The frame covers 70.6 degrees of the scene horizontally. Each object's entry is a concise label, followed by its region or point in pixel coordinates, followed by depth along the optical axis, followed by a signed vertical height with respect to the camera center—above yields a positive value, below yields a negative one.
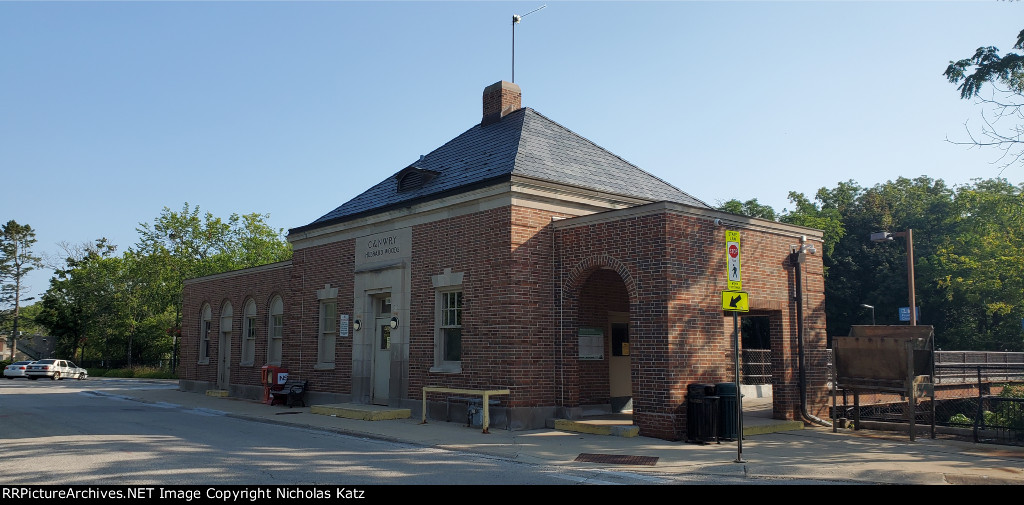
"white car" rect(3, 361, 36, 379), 45.78 -2.84
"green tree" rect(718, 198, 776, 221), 45.84 +7.50
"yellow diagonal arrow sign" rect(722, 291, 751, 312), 10.91 +0.39
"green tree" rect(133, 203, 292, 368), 53.09 +5.75
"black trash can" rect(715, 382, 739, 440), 13.02 -1.53
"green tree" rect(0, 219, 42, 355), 65.25 +5.95
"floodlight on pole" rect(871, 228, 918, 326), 19.60 +2.24
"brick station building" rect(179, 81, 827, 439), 14.03 +0.89
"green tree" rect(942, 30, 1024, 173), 13.10 +4.69
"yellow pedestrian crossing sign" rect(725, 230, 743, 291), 11.32 +1.11
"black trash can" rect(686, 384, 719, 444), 12.84 -1.60
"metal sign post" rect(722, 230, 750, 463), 10.68 +0.51
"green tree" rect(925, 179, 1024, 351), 36.25 +2.69
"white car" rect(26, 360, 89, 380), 45.28 -2.84
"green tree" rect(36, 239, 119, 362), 55.91 +1.19
